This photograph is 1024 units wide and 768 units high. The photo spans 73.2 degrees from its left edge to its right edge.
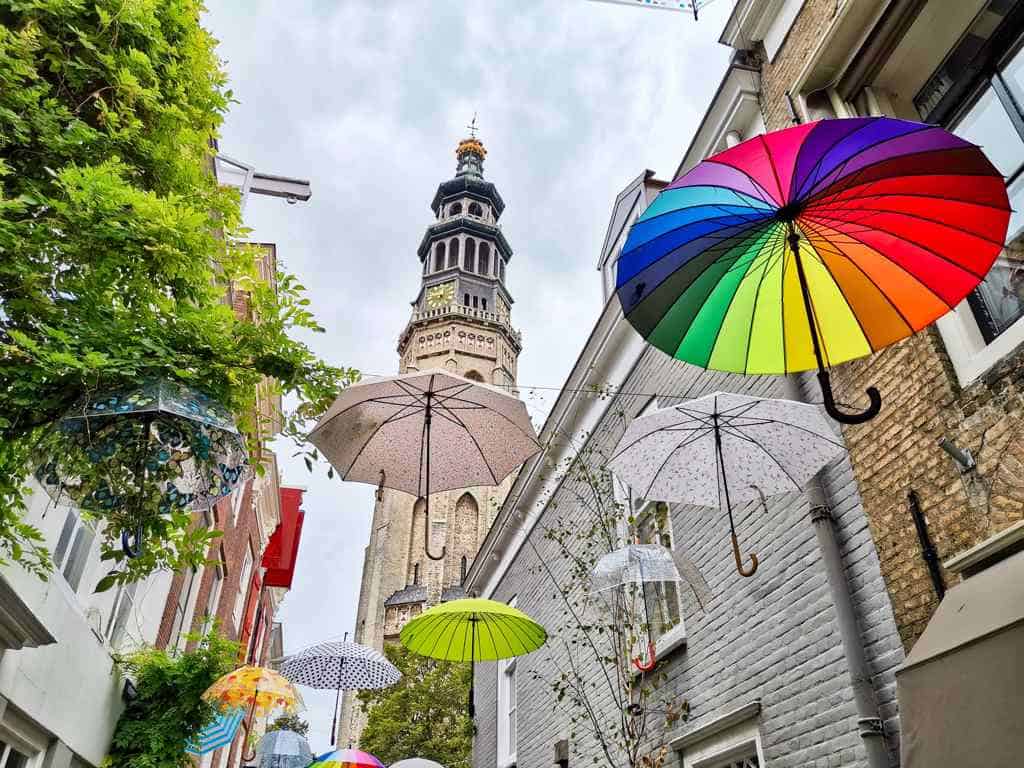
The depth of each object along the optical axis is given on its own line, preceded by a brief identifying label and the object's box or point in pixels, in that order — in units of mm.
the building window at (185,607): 11509
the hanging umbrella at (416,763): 10914
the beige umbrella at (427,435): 4461
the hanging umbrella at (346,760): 11125
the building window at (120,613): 8477
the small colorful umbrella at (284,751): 14008
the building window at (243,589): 17094
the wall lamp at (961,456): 3645
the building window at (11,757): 5656
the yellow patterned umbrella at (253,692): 8141
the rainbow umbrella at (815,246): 2814
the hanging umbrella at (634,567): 5699
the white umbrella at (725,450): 4559
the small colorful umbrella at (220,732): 9453
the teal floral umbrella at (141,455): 3066
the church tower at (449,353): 37344
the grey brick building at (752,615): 4312
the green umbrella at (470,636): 7617
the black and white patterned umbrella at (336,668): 10359
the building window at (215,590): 13914
